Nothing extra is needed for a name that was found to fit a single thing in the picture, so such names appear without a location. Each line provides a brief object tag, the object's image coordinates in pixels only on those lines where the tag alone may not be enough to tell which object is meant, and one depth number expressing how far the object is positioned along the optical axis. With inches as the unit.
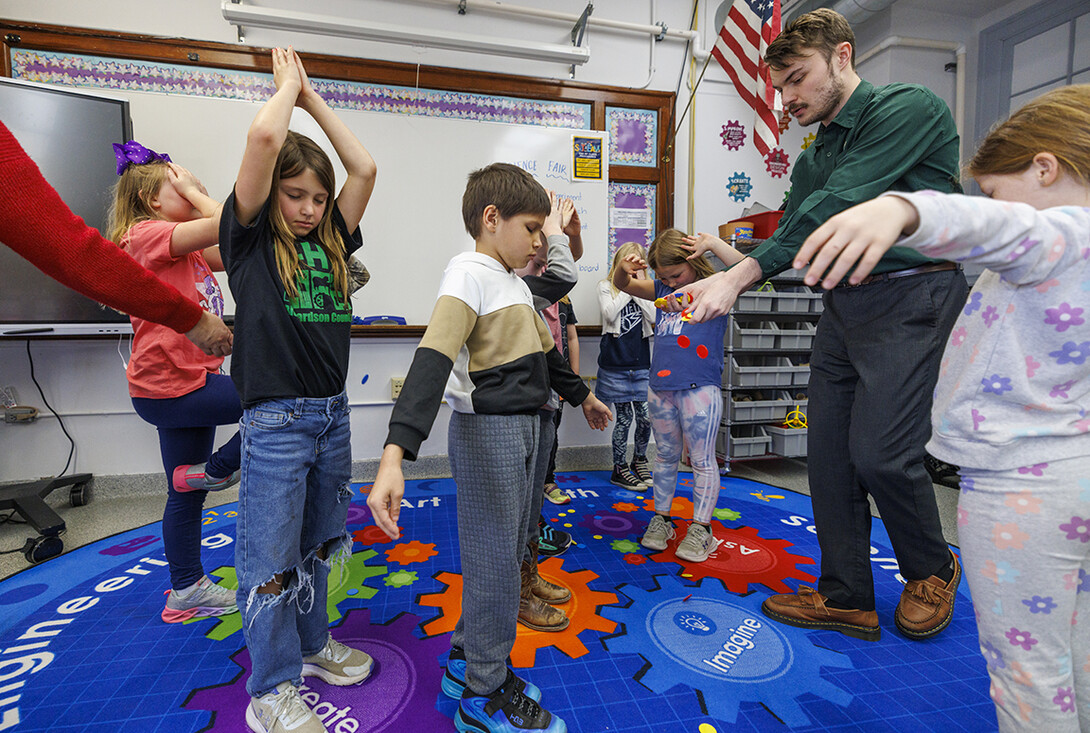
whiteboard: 105.6
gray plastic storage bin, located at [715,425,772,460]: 111.4
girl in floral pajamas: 23.8
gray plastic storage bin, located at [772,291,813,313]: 115.0
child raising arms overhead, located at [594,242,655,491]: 108.9
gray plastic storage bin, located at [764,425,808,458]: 111.0
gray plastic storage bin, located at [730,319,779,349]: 111.7
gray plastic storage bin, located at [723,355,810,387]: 112.4
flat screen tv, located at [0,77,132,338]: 85.4
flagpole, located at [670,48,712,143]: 125.5
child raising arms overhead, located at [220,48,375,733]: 39.3
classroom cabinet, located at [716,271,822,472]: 112.0
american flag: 109.7
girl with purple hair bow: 52.4
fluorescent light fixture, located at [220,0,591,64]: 98.1
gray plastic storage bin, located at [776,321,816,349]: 114.9
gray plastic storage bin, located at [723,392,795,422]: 112.3
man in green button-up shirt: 47.6
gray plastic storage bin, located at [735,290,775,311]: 110.8
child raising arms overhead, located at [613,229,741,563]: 72.8
